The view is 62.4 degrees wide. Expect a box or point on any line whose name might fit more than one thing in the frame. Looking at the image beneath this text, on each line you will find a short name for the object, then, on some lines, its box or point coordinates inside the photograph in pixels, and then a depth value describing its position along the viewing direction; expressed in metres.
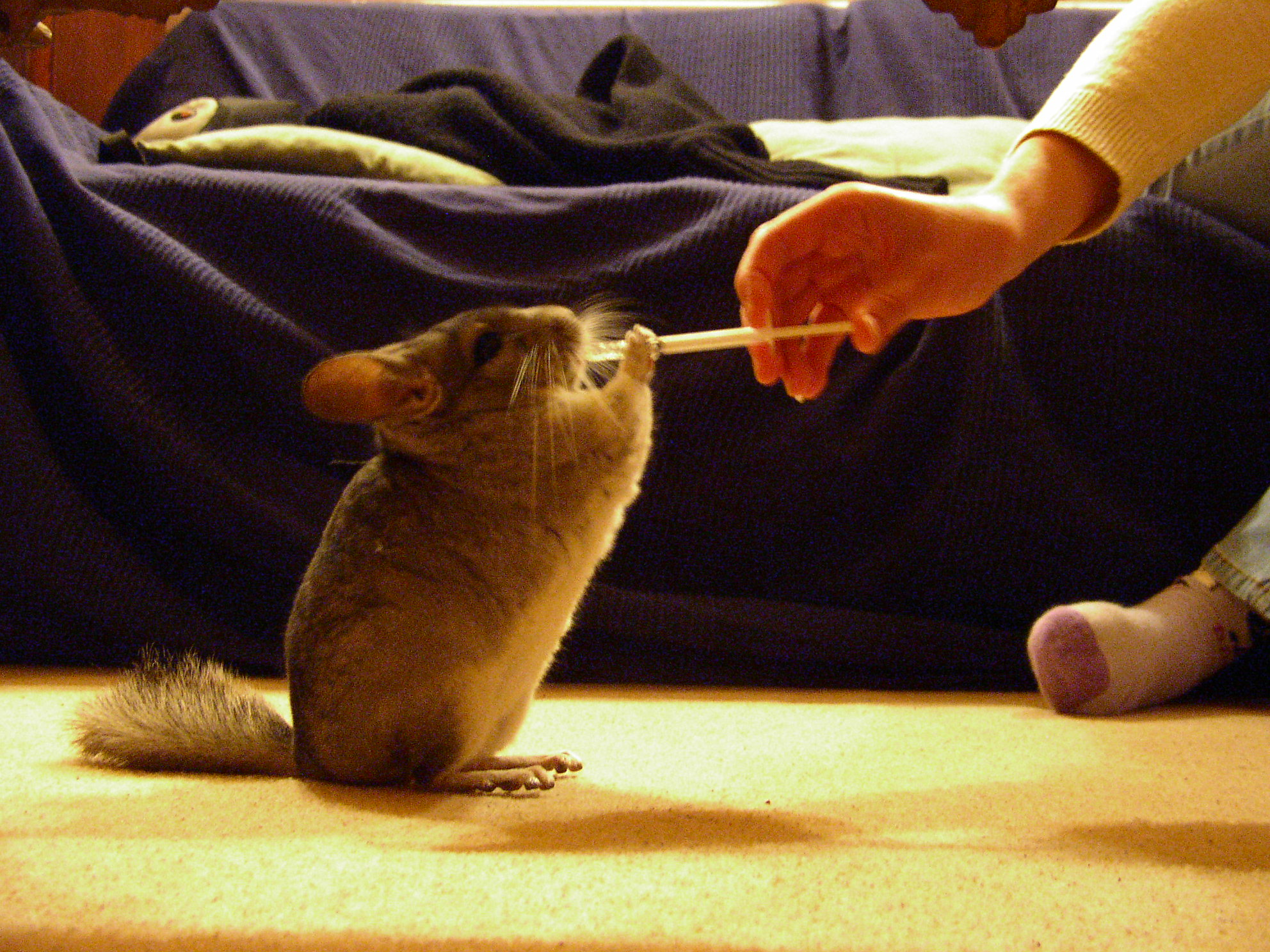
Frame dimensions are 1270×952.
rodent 1.06
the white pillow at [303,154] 1.95
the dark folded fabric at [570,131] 1.92
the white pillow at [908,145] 2.07
